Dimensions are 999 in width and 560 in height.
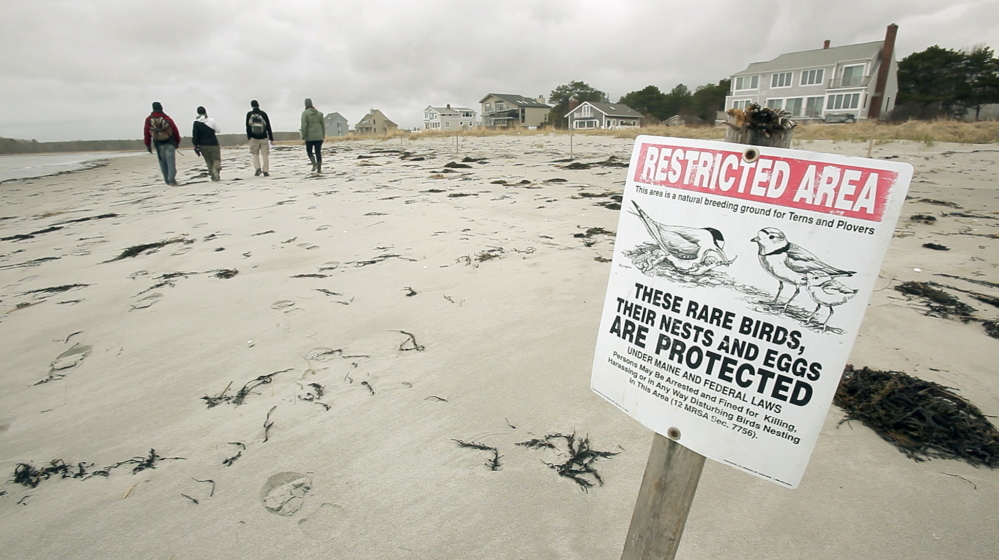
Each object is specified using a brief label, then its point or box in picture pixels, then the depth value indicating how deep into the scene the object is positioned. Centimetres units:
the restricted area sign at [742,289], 90
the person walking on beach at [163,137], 1041
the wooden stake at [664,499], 116
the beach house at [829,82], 3688
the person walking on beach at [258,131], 1097
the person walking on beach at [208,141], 1064
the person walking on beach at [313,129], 1104
